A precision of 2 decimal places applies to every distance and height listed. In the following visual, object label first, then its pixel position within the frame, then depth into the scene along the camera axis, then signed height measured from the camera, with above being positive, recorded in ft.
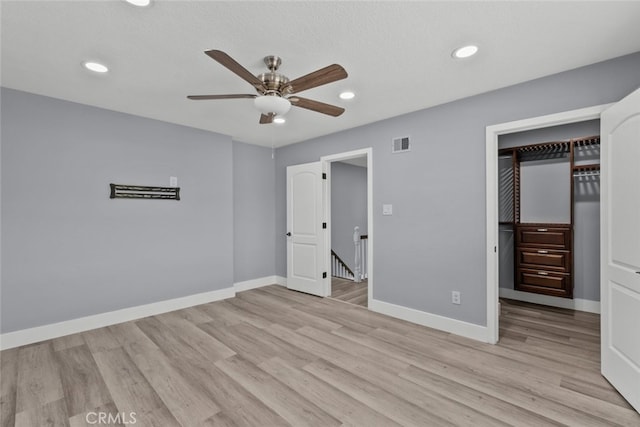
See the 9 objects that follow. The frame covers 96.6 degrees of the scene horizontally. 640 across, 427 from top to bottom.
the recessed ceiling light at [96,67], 7.69 +4.02
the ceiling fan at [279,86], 6.33 +3.07
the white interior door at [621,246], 6.08 -0.82
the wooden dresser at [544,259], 11.96 -2.09
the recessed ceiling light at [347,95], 9.52 +3.97
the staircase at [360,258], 17.81 -2.96
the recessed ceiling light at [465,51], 6.95 +4.00
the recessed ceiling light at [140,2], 5.40 +4.01
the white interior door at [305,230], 14.78 -0.99
